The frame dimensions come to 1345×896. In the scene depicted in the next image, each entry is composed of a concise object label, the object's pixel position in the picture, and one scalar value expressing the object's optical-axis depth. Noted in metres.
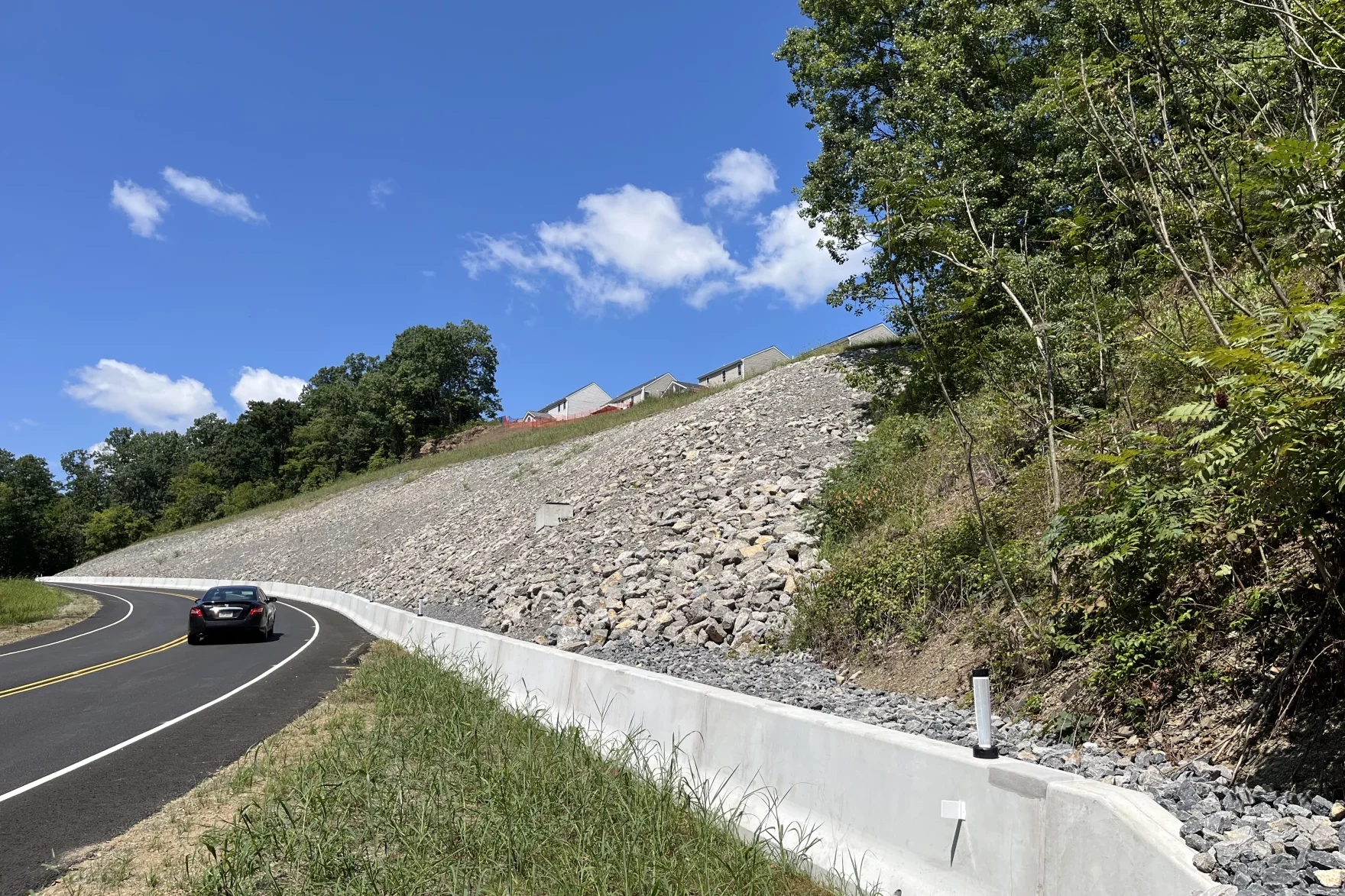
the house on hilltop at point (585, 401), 106.56
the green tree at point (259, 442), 106.06
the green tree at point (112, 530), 97.75
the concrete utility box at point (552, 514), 22.78
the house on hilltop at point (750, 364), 80.94
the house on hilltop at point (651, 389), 96.38
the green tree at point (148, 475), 128.62
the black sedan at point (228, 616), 19.94
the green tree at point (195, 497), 97.88
